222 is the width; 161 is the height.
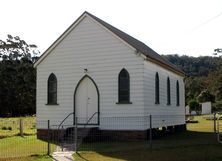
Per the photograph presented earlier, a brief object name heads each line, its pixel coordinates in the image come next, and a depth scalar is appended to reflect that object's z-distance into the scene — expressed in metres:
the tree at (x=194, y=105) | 86.50
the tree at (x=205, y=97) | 98.21
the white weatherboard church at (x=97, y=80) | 26.97
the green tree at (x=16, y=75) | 73.00
